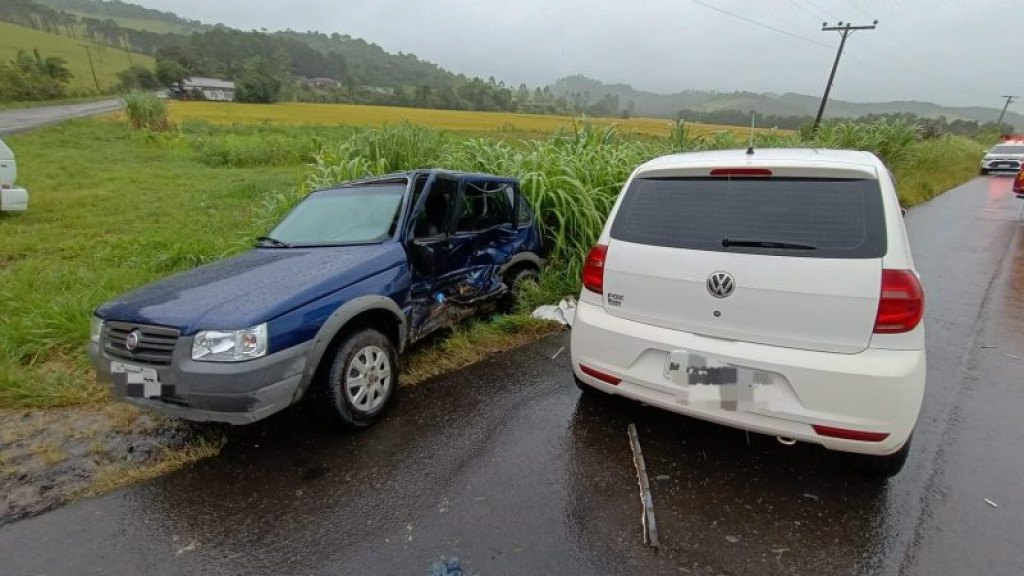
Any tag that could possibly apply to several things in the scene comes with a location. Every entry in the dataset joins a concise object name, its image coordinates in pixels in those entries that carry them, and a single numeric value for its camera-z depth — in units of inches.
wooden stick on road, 87.8
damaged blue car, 102.0
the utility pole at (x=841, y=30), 956.0
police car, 928.3
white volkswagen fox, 85.4
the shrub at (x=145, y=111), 1059.3
